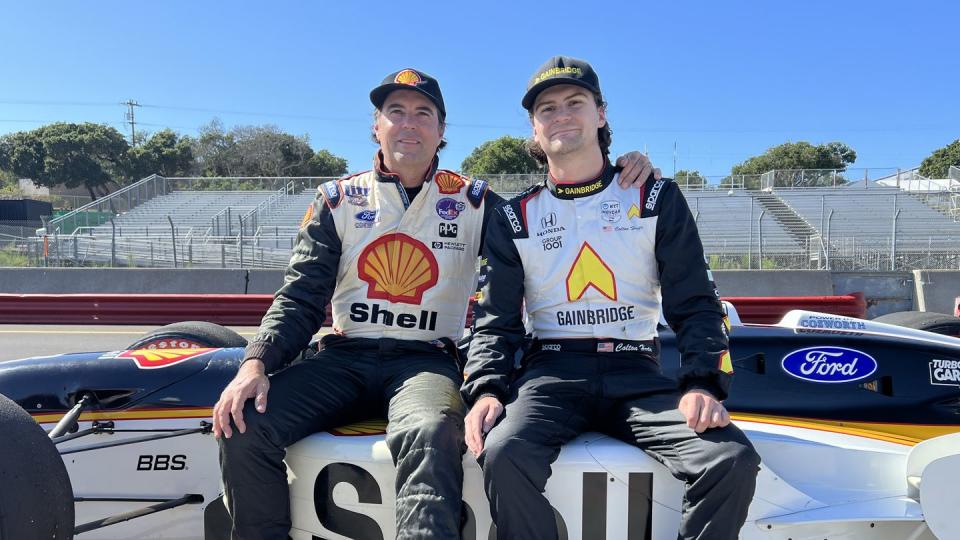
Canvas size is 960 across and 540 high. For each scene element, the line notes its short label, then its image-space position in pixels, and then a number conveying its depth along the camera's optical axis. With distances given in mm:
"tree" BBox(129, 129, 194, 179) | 58656
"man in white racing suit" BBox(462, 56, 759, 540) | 2055
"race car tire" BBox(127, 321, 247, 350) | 3990
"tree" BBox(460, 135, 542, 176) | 54656
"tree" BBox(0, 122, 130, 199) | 55344
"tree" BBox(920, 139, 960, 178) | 60312
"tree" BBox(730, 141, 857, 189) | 61844
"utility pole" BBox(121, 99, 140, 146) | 78325
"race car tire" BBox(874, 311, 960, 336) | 4395
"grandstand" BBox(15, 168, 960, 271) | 12164
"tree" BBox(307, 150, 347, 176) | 59375
